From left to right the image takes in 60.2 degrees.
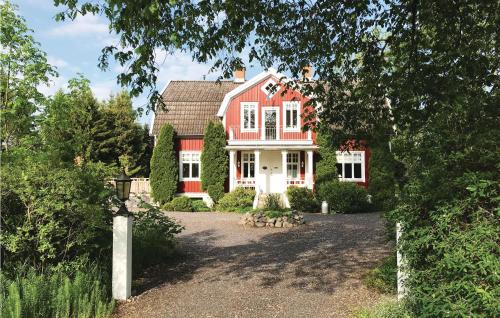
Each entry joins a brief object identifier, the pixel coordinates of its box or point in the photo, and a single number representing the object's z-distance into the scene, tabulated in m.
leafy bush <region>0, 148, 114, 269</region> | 5.81
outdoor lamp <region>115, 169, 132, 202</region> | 6.53
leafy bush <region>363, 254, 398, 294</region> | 6.10
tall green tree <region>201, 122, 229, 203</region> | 23.05
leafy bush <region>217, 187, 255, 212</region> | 20.84
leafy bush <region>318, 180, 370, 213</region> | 19.23
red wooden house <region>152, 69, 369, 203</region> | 23.33
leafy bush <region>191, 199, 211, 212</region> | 21.44
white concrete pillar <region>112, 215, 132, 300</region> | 6.20
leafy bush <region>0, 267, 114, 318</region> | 5.00
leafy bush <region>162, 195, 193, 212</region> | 21.12
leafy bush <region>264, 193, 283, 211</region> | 14.82
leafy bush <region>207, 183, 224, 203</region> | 22.77
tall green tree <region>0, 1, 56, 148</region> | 7.21
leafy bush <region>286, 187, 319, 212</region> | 20.25
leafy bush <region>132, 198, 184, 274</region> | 7.88
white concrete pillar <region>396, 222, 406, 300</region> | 4.88
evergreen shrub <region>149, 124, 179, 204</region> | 23.03
